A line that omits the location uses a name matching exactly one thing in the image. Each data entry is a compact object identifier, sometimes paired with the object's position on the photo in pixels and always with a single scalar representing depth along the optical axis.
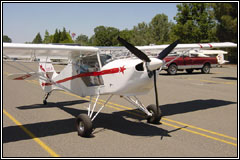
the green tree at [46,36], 164.64
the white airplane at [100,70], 6.41
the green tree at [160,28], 96.56
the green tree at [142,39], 90.56
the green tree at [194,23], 49.94
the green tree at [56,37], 98.44
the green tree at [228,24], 46.03
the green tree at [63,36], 98.06
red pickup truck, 24.95
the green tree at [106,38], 124.62
